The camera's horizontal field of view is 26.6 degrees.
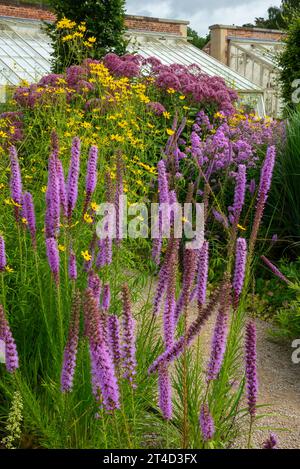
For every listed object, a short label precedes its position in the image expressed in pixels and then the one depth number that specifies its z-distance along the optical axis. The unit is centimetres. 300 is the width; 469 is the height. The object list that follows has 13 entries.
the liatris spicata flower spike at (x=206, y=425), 196
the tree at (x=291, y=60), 1302
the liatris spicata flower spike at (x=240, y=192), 298
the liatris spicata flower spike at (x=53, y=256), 250
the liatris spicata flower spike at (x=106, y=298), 235
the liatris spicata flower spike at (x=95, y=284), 207
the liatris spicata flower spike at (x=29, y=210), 281
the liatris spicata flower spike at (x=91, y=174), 276
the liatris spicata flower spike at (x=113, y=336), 188
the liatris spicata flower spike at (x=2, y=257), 248
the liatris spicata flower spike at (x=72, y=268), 268
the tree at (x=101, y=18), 1113
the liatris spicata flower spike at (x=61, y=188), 262
